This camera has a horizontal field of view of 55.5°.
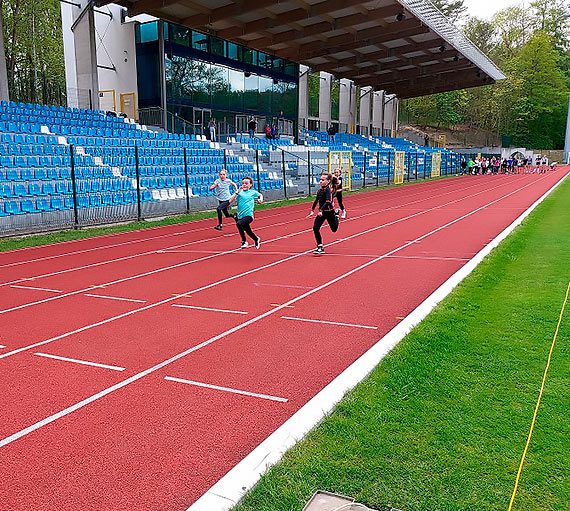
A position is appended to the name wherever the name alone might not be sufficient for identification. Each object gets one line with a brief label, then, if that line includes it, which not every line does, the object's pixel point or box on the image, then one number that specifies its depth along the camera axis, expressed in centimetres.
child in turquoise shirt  1228
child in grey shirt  1574
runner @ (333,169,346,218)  1694
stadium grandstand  1758
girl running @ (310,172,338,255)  1202
